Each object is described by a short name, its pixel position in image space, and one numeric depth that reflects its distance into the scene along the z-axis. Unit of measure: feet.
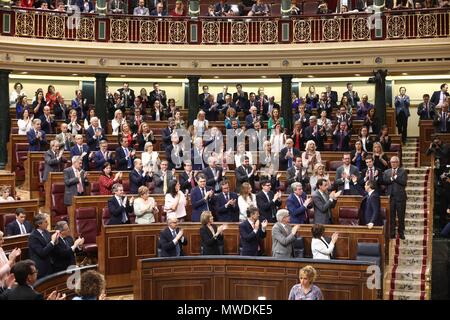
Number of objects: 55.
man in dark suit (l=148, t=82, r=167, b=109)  47.96
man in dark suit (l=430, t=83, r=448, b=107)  44.11
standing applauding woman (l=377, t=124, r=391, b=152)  38.06
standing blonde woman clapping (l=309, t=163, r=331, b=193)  30.17
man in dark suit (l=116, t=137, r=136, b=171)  34.94
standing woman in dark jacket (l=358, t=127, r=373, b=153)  37.19
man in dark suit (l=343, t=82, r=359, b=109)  47.39
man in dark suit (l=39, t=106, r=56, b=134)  40.81
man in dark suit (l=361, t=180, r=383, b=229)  28.02
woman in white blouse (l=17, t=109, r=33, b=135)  39.79
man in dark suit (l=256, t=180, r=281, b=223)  29.12
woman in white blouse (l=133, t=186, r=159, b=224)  28.40
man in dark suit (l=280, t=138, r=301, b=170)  34.81
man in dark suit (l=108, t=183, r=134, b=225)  28.50
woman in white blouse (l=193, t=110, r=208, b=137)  39.31
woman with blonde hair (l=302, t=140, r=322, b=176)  32.48
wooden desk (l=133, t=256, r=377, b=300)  23.47
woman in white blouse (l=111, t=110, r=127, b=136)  40.22
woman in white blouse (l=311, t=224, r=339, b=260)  25.02
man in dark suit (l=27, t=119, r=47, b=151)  37.60
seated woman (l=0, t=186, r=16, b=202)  29.78
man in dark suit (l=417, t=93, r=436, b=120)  44.25
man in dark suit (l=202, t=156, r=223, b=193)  31.76
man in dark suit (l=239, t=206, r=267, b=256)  26.11
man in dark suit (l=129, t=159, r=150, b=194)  31.73
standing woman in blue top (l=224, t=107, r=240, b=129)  40.57
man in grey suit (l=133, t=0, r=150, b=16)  49.85
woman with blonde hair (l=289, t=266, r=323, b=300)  19.45
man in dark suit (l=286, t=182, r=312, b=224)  28.04
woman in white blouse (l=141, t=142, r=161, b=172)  32.71
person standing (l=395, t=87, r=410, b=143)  46.68
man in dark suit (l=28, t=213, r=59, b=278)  23.82
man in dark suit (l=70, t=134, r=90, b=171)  34.42
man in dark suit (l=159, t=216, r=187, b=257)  25.82
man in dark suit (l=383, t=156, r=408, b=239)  31.40
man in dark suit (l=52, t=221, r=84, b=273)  23.90
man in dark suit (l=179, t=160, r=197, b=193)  31.27
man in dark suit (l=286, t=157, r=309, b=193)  31.58
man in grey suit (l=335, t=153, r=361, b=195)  31.27
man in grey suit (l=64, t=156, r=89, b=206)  31.24
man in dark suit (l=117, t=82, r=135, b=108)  47.57
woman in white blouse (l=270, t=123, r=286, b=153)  37.24
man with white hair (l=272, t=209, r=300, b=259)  25.40
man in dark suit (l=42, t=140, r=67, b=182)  34.35
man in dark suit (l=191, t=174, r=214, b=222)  29.27
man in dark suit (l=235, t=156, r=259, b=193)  32.89
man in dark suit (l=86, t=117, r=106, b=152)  36.73
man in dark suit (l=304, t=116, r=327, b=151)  39.32
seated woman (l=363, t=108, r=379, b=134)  41.68
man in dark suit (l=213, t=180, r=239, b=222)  29.12
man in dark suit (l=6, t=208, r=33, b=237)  26.37
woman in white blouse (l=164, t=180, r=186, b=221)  29.12
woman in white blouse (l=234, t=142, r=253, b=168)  34.40
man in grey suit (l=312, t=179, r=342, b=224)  28.09
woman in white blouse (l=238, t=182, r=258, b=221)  28.53
